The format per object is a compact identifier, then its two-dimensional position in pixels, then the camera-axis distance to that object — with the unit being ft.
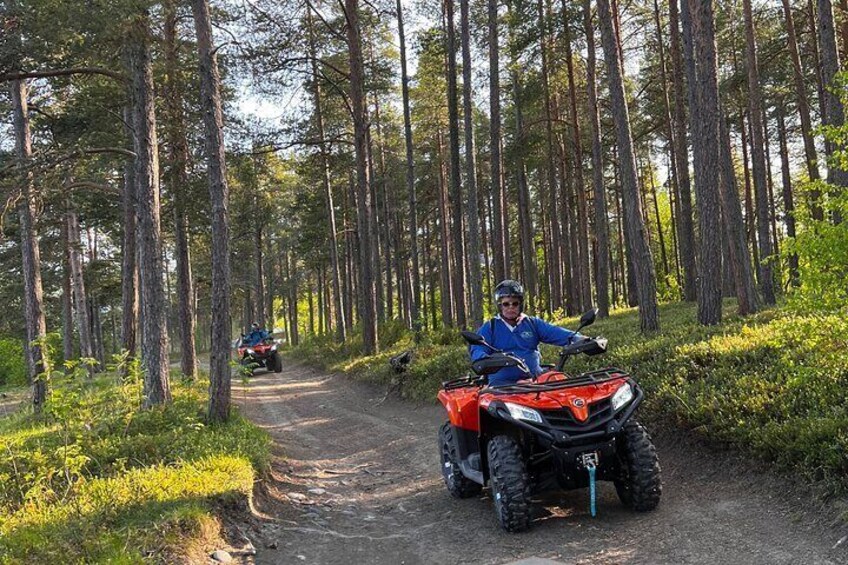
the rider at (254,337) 78.95
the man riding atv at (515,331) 17.76
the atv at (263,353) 77.51
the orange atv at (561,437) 14.03
